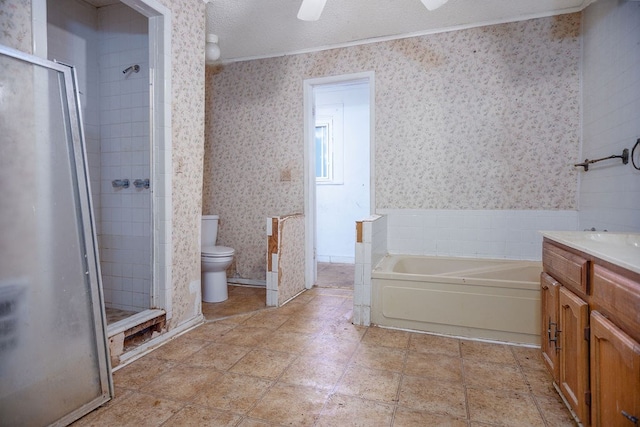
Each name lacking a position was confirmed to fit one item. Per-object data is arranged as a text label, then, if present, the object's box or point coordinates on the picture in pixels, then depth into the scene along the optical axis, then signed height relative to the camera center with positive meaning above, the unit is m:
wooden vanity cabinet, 1.02 -0.50
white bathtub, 2.25 -0.72
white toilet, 3.04 -0.62
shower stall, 2.66 +0.56
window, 4.95 +0.67
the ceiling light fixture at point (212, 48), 3.17 +1.36
